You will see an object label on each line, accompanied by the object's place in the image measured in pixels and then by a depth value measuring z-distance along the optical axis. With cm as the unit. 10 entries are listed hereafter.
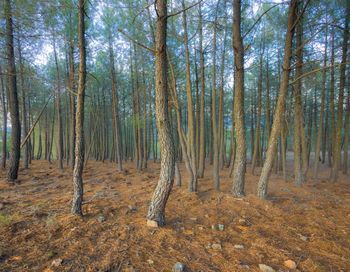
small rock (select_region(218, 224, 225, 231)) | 351
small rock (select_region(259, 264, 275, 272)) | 233
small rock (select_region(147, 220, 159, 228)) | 330
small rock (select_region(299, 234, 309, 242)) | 320
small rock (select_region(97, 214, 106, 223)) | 343
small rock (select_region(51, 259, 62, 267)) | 220
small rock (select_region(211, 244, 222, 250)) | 281
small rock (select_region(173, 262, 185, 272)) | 225
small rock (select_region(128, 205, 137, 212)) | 411
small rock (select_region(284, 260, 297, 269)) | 243
